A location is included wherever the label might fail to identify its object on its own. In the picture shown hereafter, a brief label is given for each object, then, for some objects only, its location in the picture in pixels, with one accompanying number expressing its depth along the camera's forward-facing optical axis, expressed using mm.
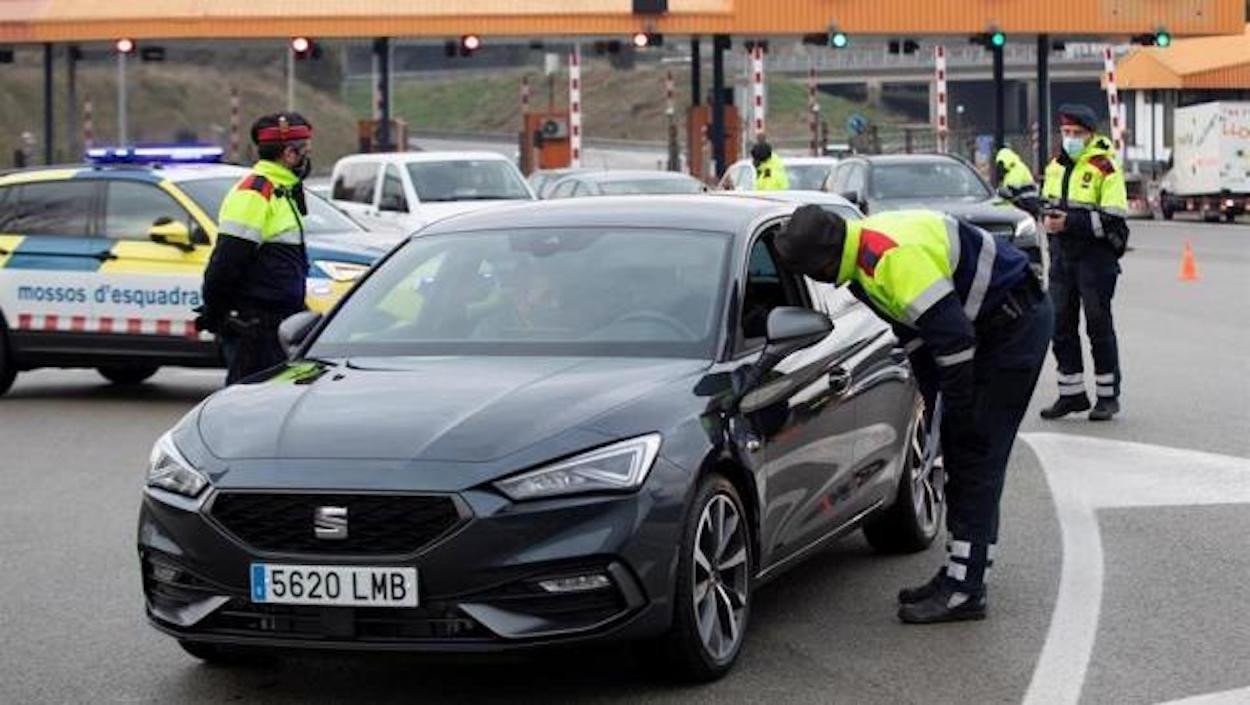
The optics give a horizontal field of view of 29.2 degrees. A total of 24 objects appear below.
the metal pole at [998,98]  42281
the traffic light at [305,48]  43500
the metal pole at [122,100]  57312
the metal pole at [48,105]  44812
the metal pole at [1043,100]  44438
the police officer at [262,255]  10922
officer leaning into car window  7543
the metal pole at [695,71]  48438
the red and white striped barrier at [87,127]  51344
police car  15305
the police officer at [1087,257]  13852
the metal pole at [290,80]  70938
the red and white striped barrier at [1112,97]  43750
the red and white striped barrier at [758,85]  43500
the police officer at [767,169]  25688
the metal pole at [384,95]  42344
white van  24703
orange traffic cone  28312
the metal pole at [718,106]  43750
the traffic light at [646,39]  43531
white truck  47062
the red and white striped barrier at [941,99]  46312
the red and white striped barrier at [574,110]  44656
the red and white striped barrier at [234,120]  52188
